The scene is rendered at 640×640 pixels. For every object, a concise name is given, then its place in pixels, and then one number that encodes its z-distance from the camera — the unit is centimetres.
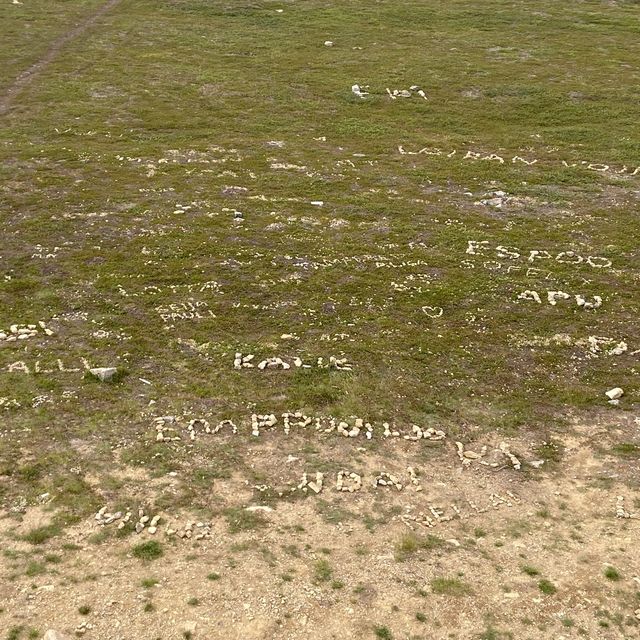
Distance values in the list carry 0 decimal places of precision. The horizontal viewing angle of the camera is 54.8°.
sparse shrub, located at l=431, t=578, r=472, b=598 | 1462
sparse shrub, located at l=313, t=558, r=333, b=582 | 1488
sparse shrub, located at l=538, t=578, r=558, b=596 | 1467
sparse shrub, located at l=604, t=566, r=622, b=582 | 1501
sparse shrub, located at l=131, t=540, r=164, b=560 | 1523
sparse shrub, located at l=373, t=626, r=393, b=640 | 1352
